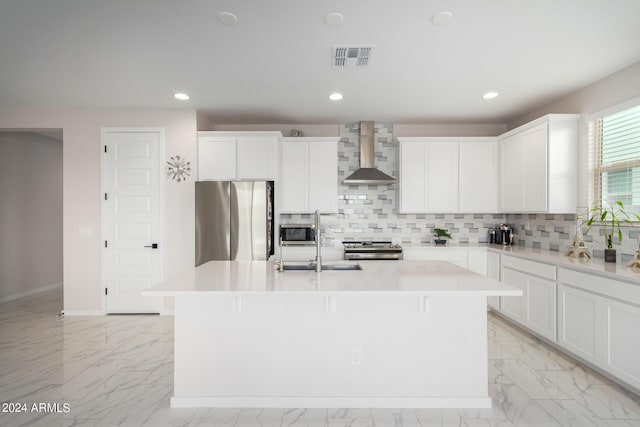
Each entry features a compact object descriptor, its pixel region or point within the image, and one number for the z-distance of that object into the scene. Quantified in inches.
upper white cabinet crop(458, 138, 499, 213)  176.1
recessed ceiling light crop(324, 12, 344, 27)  83.2
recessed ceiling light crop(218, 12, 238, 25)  83.3
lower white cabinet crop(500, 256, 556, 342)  119.3
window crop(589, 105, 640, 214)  113.2
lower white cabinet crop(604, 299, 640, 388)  87.1
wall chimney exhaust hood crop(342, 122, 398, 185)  172.1
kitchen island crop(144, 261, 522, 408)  84.7
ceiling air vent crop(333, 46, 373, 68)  100.3
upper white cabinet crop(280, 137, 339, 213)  177.3
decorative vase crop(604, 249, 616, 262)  110.3
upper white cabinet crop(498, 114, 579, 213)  137.1
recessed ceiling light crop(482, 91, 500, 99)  138.9
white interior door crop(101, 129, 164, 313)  164.1
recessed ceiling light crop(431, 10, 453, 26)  82.3
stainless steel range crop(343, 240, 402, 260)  163.2
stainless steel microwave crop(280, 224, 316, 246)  157.3
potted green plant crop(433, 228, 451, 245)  178.7
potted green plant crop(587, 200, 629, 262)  110.6
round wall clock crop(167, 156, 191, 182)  164.4
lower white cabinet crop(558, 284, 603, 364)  98.7
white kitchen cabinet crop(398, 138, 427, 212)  178.7
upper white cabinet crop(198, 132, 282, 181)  164.7
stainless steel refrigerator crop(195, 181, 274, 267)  154.3
